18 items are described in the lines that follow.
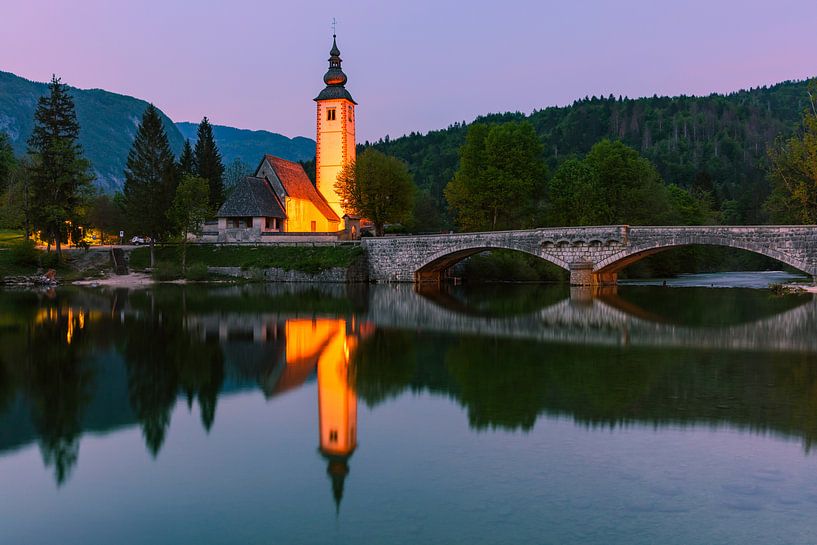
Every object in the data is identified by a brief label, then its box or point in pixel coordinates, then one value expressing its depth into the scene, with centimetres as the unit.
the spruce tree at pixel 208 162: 8131
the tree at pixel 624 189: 7081
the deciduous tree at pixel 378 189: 6662
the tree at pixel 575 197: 6981
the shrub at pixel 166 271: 6041
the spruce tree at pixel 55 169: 6009
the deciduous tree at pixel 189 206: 6294
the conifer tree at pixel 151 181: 6500
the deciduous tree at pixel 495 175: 6975
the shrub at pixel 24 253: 5872
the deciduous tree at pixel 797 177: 5450
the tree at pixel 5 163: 9019
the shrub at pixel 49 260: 5966
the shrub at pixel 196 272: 6044
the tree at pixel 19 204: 6433
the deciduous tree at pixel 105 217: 8006
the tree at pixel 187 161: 8075
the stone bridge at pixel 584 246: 4425
